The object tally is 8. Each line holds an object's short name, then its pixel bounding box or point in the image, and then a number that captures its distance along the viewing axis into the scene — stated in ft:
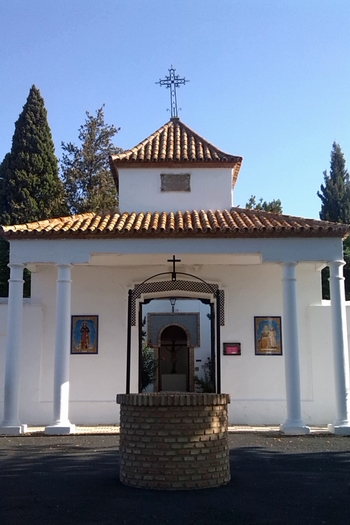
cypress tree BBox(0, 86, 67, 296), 83.92
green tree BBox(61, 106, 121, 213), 92.02
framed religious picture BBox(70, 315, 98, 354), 41.75
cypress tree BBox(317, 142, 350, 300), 122.72
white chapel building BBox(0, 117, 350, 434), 36.47
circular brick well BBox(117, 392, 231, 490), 20.12
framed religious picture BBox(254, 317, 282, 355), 41.68
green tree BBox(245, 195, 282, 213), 100.42
